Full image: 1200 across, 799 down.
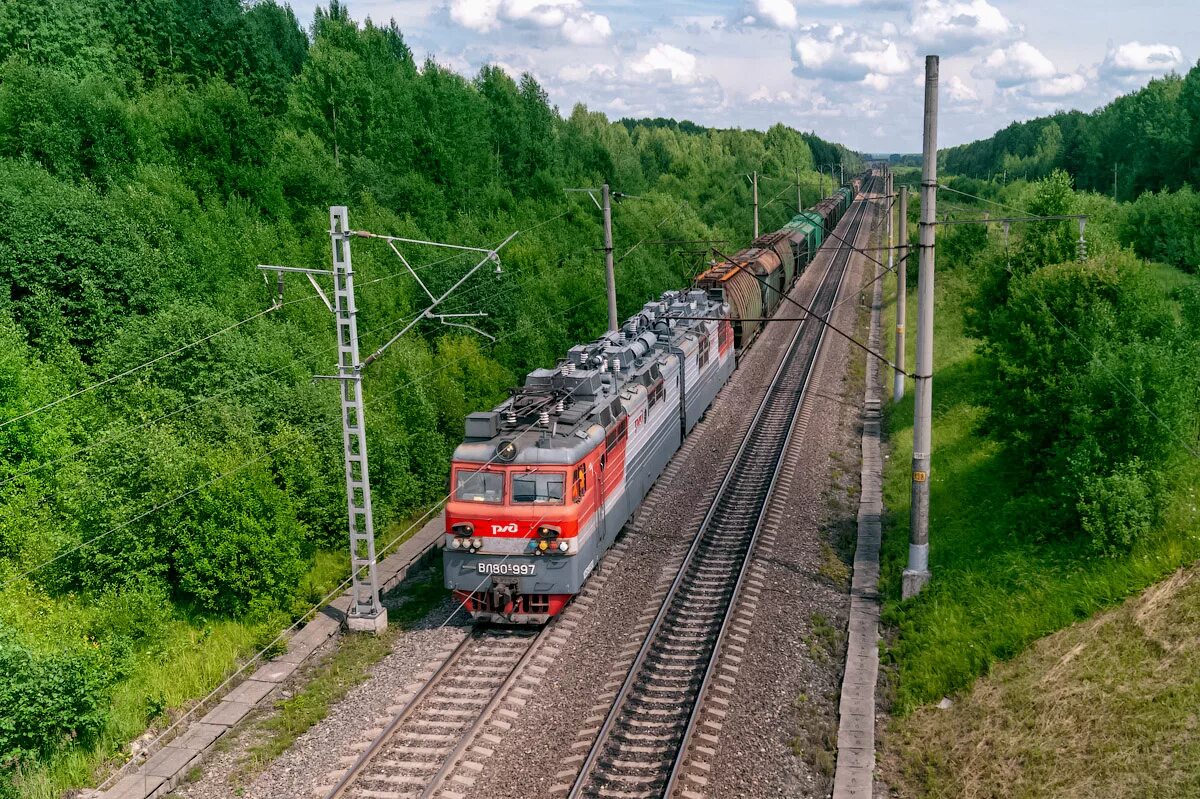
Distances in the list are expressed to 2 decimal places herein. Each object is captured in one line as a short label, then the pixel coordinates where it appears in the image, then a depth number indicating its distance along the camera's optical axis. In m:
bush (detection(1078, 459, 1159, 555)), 16.02
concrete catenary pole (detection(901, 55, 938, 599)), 17.95
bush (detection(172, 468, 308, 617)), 17.55
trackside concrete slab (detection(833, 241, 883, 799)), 13.04
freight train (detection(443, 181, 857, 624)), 17.02
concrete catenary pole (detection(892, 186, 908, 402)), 31.19
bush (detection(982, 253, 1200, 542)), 16.45
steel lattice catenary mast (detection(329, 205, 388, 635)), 17.00
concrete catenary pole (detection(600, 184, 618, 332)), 28.19
